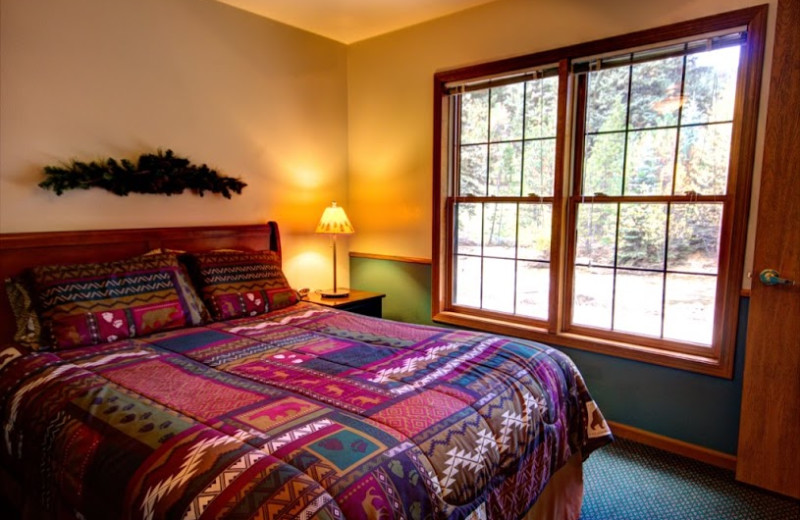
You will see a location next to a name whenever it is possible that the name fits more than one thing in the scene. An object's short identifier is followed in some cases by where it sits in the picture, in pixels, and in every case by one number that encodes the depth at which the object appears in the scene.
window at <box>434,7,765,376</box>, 2.34
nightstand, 3.20
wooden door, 2.06
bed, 1.13
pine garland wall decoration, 2.38
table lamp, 3.34
